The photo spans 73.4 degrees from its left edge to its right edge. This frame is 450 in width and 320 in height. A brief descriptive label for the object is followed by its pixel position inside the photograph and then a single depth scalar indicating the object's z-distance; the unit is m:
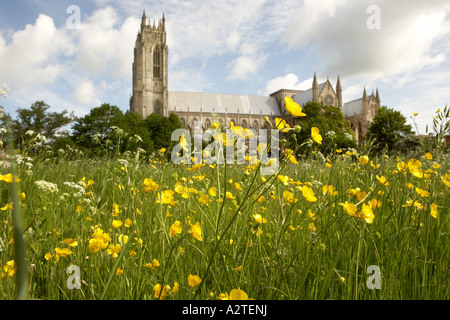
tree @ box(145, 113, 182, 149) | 40.28
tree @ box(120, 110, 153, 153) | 34.84
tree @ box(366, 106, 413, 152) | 38.22
